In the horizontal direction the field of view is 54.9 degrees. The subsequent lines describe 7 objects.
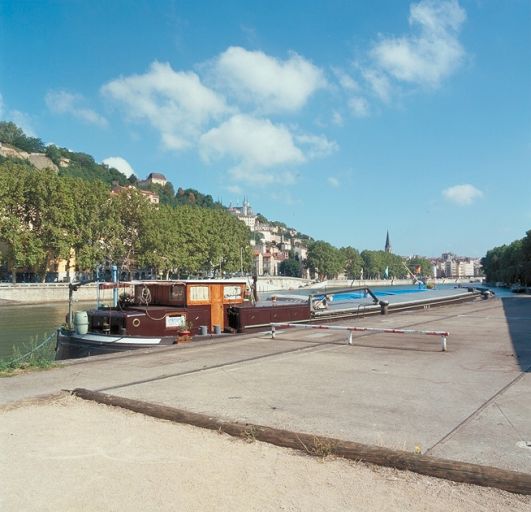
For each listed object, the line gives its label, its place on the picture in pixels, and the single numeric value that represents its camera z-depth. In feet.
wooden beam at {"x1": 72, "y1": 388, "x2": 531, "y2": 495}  15.23
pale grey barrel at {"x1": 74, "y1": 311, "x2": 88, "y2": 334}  59.21
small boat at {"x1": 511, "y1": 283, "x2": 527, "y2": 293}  264.56
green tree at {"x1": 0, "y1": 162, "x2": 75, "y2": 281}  216.33
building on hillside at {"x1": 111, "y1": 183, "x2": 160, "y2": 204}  271.49
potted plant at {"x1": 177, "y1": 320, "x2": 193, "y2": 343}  56.59
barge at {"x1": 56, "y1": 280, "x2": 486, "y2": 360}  57.00
